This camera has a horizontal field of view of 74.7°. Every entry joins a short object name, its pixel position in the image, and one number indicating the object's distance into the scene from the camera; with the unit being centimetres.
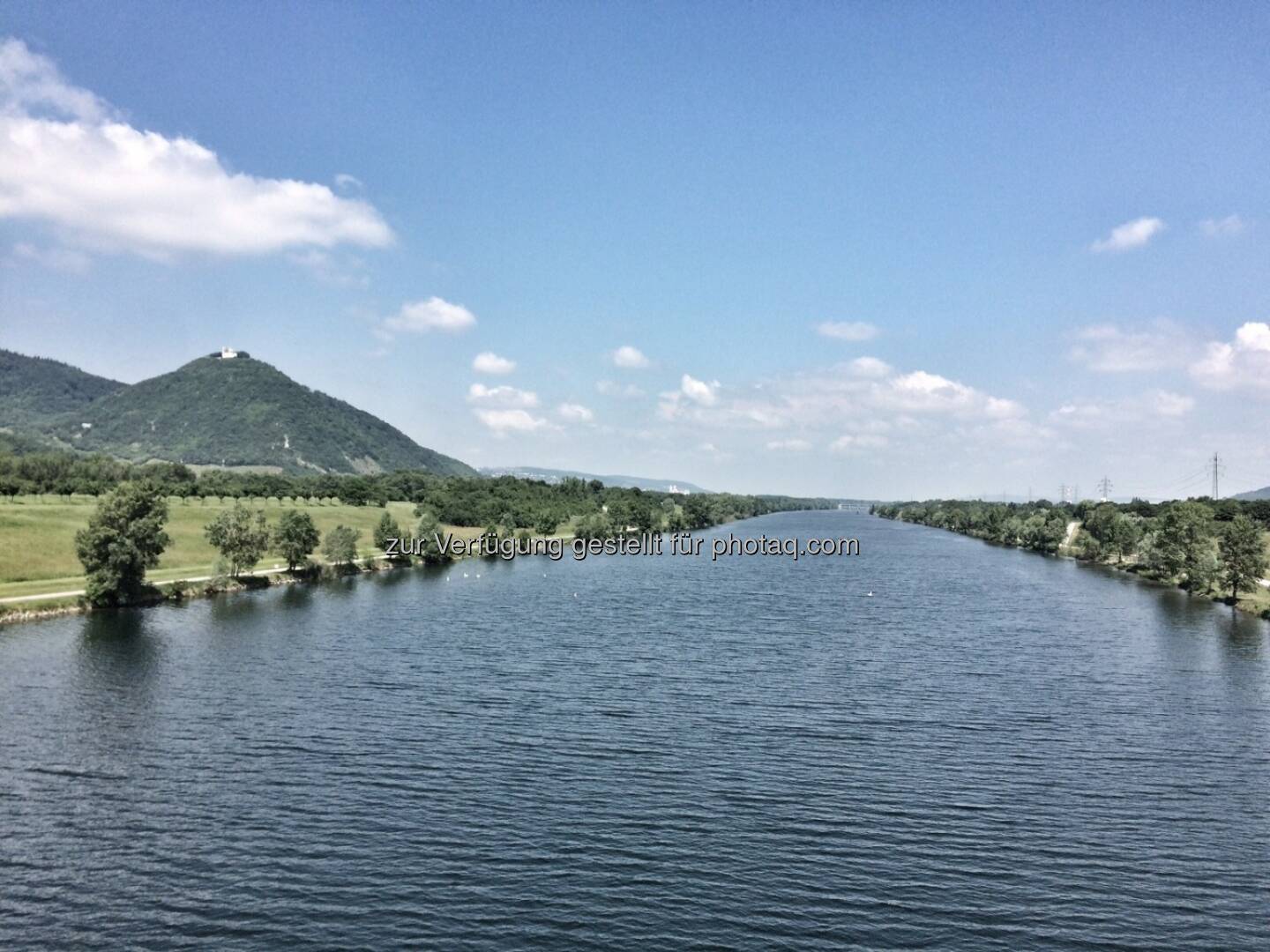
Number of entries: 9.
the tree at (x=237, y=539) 11706
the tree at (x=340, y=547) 14088
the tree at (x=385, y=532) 16588
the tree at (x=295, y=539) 13025
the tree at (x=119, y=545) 9419
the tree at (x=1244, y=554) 11069
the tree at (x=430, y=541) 16488
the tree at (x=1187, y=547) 12481
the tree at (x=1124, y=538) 17875
